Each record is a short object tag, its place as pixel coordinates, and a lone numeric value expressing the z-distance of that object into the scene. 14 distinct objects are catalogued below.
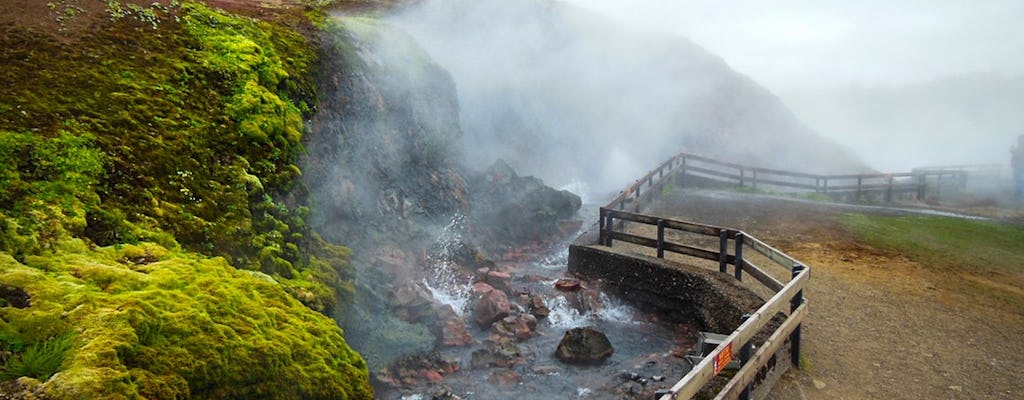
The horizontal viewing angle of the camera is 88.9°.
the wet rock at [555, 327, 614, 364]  8.48
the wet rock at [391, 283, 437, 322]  8.99
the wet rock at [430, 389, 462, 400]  7.17
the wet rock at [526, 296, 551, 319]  10.30
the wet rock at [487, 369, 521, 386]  7.94
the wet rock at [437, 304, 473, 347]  9.03
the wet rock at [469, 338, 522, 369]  8.33
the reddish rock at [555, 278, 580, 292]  11.22
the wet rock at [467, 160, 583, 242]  16.70
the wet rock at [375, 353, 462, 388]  7.47
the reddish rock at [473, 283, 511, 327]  9.82
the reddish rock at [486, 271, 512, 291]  11.51
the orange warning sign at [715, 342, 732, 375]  4.79
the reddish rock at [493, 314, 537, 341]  9.45
